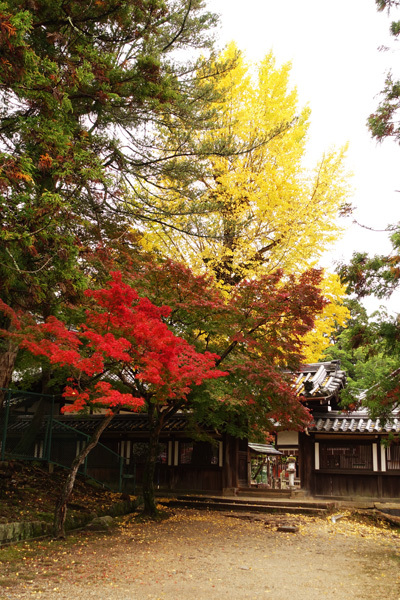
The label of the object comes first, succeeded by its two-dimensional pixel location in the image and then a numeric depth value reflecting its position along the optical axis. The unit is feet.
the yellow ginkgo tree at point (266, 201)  46.78
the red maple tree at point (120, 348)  25.36
